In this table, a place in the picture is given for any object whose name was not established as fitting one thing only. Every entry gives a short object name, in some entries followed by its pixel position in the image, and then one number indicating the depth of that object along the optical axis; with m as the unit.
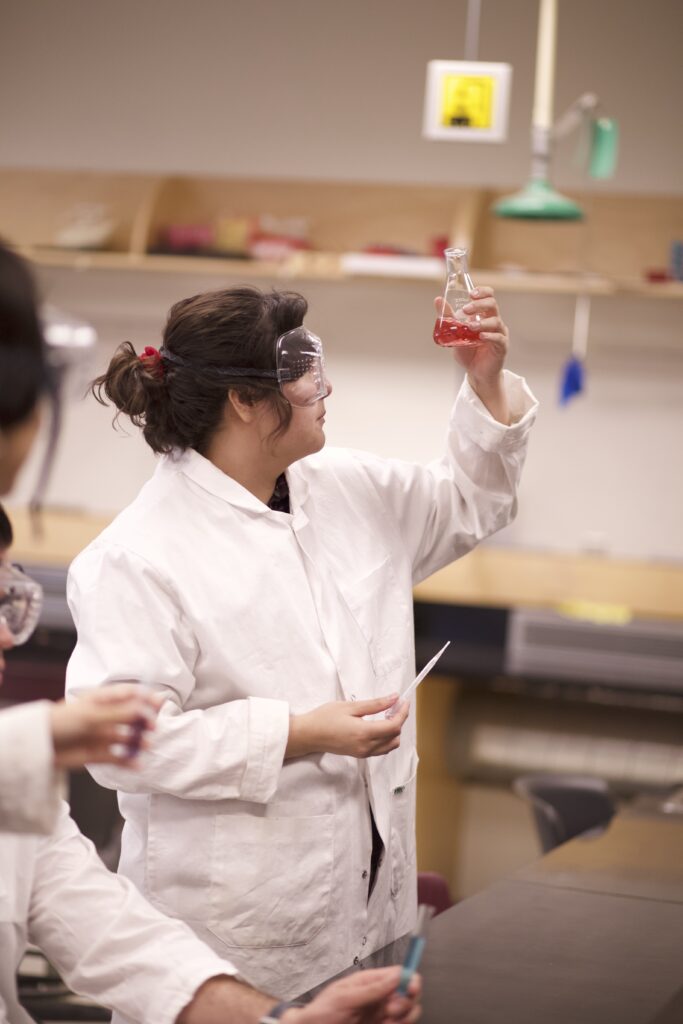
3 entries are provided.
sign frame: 3.71
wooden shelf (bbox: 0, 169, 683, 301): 5.06
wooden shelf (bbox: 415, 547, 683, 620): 4.77
